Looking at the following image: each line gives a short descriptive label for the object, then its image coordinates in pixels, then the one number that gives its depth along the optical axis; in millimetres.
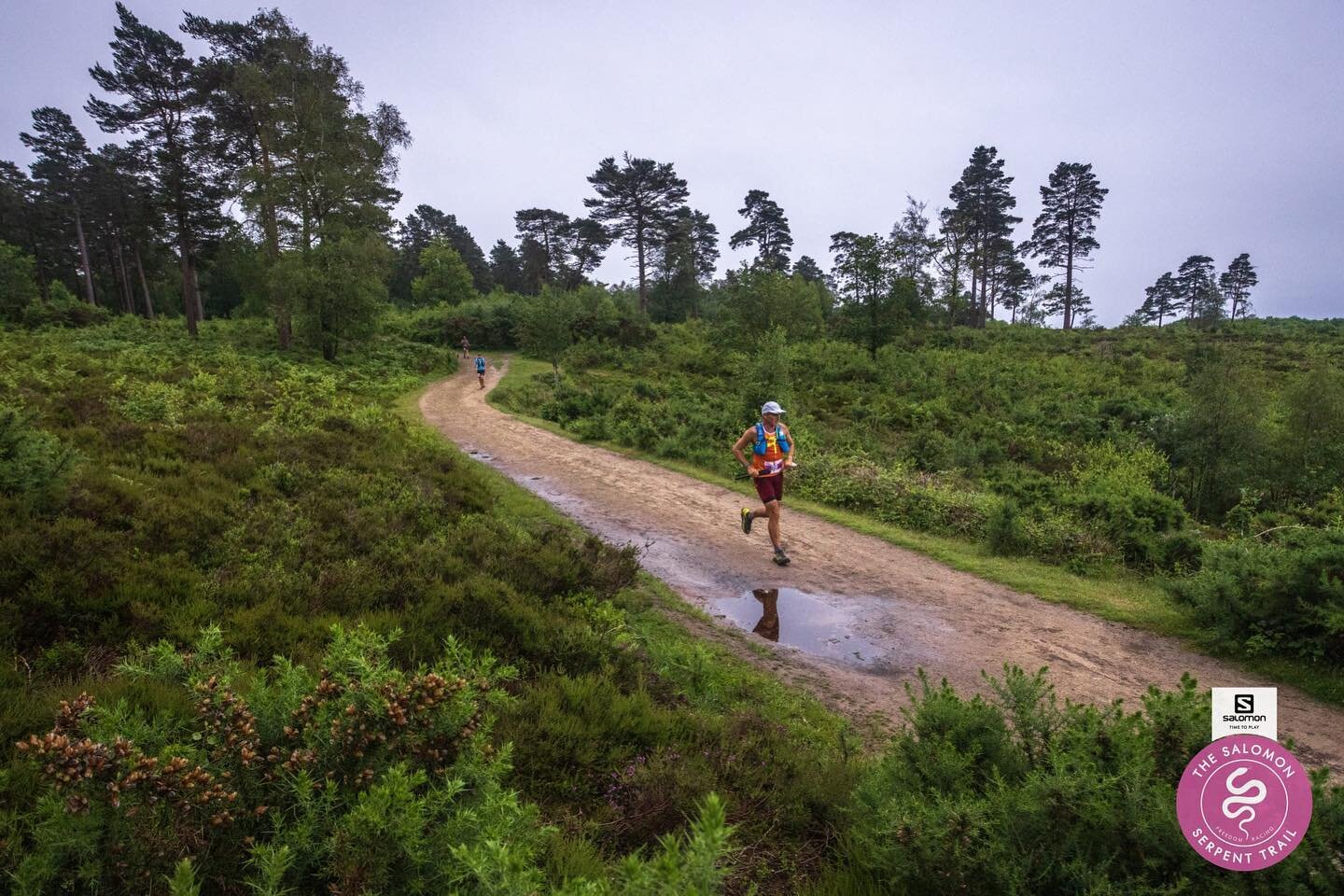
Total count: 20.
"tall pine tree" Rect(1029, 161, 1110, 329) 55219
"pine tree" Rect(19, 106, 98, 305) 45062
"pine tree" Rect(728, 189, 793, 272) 64312
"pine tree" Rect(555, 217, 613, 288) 57812
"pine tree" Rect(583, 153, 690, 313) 56125
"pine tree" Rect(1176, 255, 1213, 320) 73125
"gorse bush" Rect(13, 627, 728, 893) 1926
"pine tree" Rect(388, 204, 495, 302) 73938
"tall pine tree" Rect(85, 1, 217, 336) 28172
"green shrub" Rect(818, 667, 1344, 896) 2197
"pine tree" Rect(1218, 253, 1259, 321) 71688
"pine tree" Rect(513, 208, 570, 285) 70894
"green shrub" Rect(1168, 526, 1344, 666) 5449
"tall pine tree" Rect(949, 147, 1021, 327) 54938
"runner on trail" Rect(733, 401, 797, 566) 8391
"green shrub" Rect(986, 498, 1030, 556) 9094
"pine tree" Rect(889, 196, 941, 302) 34500
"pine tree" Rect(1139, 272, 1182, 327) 78250
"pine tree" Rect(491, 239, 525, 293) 86494
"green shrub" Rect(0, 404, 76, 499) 5195
